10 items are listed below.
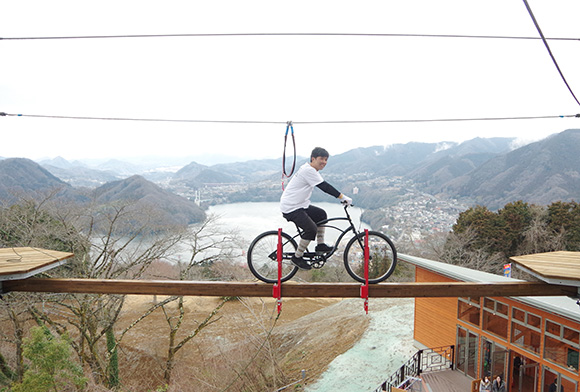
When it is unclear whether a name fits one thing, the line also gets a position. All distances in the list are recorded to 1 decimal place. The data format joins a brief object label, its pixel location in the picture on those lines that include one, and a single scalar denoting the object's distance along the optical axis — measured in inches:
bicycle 174.7
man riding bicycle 165.0
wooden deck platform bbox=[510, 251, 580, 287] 155.1
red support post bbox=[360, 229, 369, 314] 162.9
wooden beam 168.7
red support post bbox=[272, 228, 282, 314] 162.7
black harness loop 177.7
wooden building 353.4
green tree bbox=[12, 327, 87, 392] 347.9
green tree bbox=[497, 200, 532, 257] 1038.4
